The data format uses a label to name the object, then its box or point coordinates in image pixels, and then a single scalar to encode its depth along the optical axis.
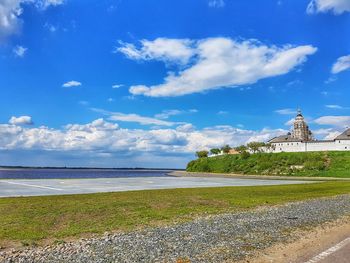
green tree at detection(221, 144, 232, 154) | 175.75
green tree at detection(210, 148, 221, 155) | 181.62
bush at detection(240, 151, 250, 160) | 145.50
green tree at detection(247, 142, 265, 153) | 154.38
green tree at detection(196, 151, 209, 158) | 182.00
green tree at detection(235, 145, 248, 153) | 159.62
